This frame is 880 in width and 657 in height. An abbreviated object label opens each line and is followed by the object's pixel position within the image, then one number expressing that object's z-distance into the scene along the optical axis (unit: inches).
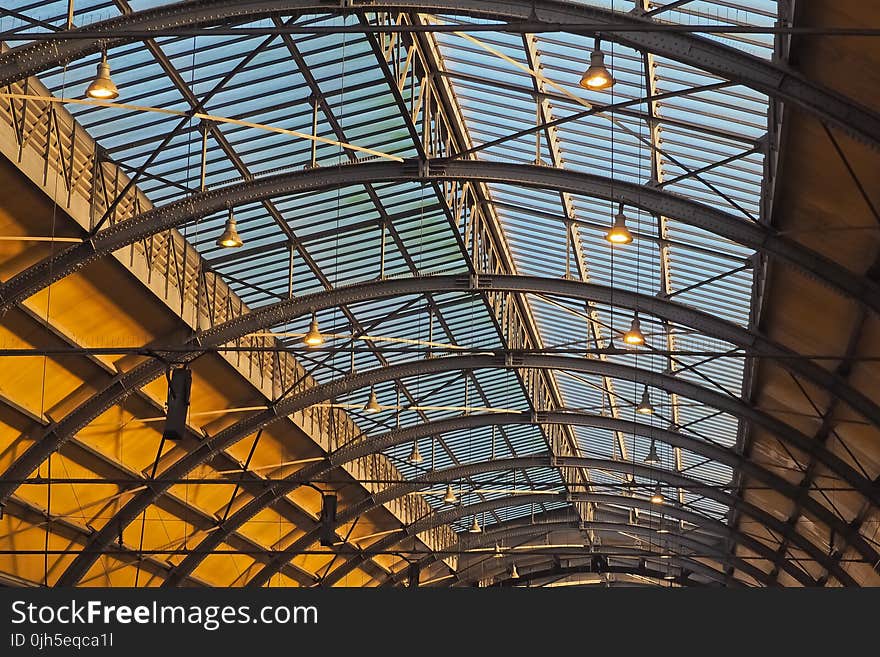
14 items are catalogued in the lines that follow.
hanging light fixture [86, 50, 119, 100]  900.6
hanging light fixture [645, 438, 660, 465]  1931.6
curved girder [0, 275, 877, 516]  1465.3
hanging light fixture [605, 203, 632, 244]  1151.6
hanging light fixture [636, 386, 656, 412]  1629.9
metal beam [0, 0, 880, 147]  955.3
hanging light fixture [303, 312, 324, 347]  1405.0
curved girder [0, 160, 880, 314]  1205.1
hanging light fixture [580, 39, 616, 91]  874.8
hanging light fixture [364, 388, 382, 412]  1672.0
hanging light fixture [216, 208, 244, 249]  1198.3
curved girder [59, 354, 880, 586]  1710.1
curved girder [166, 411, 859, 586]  1956.2
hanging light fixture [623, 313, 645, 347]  1354.6
